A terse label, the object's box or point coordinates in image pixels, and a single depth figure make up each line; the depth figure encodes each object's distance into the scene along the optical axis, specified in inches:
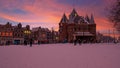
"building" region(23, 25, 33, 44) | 1256.9
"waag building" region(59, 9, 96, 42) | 1291.4
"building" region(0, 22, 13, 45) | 1144.8
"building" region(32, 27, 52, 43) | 1511.9
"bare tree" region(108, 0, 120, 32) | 438.9
